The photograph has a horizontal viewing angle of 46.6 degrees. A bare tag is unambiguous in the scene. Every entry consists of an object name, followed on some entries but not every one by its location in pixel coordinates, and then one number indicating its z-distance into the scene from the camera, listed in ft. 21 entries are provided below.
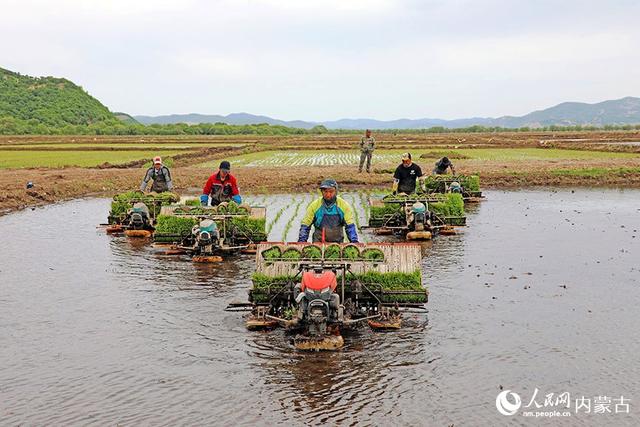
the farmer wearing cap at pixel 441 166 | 83.75
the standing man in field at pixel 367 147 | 111.04
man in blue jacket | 38.61
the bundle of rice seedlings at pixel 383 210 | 63.59
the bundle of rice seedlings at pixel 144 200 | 63.72
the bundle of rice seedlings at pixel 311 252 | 35.81
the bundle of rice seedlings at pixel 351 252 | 36.10
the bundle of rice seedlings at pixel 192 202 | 62.34
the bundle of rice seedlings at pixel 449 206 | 64.23
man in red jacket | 58.59
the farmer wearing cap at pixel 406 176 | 64.54
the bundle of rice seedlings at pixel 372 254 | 36.01
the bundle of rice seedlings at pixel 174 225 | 55.88
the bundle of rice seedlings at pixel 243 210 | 55.31
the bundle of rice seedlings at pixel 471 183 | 86.89
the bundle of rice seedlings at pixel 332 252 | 35.88
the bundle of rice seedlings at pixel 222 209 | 55.52
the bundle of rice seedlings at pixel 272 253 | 35.96
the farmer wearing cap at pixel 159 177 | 66.18
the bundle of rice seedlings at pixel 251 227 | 55.01
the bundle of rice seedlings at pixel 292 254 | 35.47
